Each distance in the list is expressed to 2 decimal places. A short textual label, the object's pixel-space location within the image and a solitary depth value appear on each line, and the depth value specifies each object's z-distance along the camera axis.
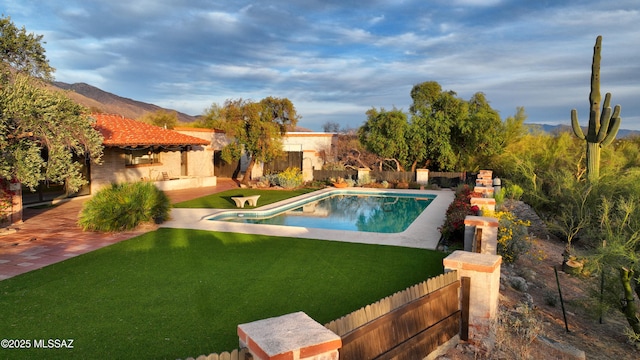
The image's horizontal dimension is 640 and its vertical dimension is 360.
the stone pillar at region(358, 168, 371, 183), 23.34
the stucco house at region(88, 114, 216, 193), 17.62
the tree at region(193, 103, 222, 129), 38.81
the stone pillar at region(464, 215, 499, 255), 7.16
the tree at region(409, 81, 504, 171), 22.36
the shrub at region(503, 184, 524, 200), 14.92
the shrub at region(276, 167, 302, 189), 21.41
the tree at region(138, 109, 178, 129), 40.20
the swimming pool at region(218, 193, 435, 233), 13.26
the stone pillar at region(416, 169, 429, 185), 22.80
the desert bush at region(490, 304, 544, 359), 4.36
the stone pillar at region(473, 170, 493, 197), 10.99
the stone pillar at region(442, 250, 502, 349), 4.39
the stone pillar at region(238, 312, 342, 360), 2.35
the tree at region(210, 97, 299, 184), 20.79
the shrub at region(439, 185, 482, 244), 9.09
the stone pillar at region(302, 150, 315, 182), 24.42
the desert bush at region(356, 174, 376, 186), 22.98
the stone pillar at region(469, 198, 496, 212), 9.37
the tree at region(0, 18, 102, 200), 7.46
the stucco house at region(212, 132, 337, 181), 24.91
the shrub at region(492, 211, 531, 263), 8.02
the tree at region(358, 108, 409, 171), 23.17
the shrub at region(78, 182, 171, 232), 10.26
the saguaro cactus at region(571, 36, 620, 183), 14.50
